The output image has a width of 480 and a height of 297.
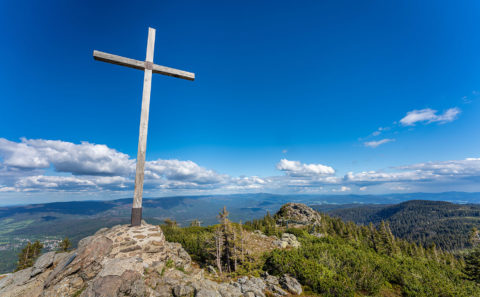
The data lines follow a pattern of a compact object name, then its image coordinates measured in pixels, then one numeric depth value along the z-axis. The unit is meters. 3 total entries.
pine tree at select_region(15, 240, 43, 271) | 47.71
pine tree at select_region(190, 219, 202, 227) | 65.75
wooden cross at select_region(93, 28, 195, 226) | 9.05
